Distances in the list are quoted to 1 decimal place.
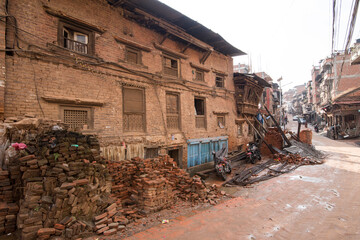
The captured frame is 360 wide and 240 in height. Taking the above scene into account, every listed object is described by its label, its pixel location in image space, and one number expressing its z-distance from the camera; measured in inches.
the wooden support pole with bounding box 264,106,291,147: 657.5
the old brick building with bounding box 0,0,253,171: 243.8
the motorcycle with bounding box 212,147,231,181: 425.6
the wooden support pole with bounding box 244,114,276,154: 643.6
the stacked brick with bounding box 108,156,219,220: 247.0
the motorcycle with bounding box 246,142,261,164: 572.3
